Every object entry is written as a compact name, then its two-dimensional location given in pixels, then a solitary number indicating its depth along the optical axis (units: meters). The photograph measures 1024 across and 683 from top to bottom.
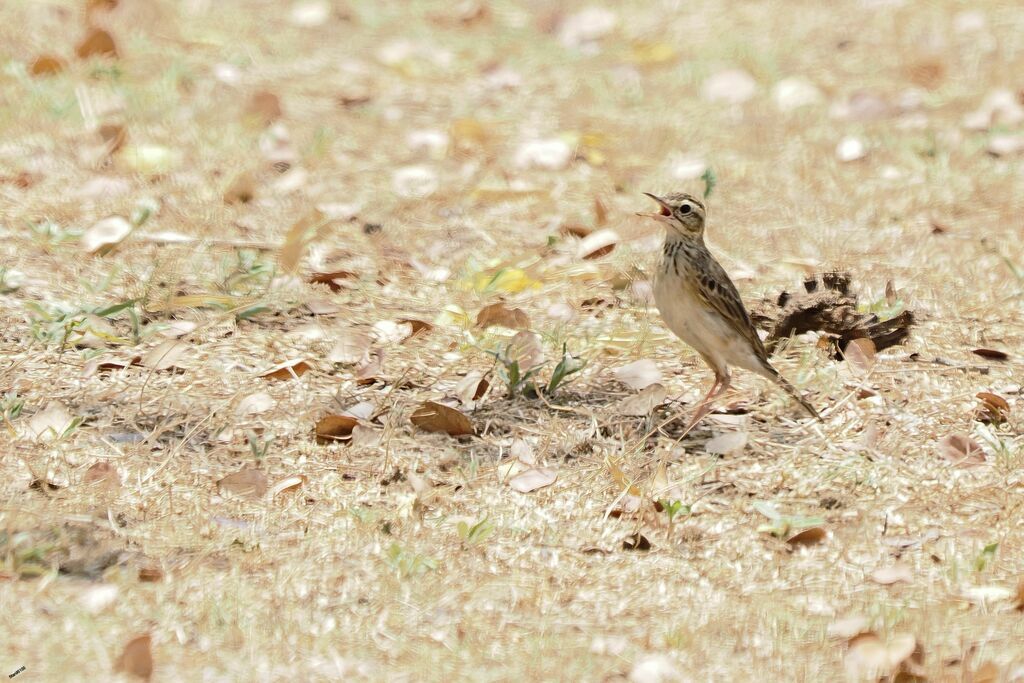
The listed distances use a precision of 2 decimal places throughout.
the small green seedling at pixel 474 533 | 8.80
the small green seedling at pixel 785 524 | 9.02
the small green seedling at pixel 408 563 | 8.37
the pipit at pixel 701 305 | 10.79
